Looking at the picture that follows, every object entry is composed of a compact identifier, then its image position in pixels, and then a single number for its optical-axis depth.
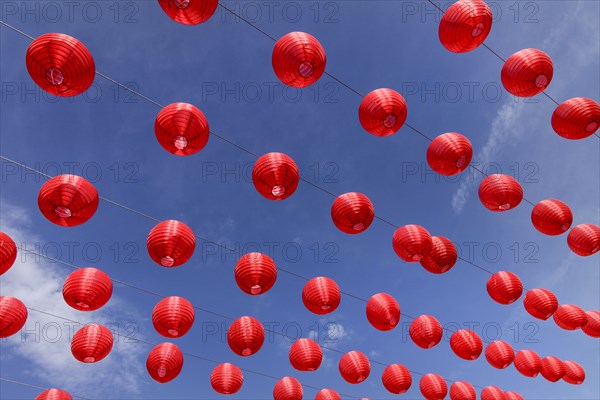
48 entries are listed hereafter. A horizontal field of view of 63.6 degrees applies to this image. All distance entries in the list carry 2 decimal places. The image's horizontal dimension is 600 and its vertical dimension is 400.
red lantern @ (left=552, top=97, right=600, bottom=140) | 7.61
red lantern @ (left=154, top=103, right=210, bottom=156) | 6.23
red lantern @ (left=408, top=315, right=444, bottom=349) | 9.31
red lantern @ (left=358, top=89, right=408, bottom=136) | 6.80
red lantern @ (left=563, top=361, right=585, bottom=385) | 11.42
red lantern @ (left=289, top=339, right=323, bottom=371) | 8.62
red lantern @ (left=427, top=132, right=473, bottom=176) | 7.25
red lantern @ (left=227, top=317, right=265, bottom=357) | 7.93
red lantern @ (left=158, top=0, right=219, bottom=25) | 5.62
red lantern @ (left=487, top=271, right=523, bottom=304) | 9.12
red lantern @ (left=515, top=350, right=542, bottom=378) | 10.71
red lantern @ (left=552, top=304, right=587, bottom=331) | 10.23
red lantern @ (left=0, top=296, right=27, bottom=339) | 7.18
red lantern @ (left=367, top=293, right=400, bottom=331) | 8.76
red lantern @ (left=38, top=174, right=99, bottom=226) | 6.14
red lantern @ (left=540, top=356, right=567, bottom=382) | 11.05
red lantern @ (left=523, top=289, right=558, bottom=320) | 9.55
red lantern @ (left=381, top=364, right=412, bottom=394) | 9.75
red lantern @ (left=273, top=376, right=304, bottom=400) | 9.21
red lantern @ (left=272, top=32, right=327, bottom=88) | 6.14
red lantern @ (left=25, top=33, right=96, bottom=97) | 5.47
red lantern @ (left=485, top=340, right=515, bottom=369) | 10.30
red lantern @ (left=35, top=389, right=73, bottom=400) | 8.24
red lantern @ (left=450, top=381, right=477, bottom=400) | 10.92
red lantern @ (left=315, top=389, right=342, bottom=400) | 10.09
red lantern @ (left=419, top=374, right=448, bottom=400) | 10.32
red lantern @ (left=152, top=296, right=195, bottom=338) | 7.48
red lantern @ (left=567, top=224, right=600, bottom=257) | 9.05
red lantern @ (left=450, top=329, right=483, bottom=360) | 9.67
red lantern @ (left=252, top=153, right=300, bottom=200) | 6.77
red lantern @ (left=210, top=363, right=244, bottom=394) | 8.52
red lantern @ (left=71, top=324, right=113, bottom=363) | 7.50
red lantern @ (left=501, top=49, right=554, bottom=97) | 6.99
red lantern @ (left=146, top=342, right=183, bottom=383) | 8.07
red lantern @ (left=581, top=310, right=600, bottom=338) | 10.55
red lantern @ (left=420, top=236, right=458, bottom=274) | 8.38
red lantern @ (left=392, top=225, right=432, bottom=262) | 7.87
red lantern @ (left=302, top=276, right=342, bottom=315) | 8.14
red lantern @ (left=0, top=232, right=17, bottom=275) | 6.45
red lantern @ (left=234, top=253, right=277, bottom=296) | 7.29
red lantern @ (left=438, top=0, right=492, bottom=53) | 6.39
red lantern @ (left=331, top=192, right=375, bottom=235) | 7.43
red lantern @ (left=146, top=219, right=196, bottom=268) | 6.74
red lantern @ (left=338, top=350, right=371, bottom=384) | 9.42
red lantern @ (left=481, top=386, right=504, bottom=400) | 11.62
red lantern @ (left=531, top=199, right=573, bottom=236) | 8.44
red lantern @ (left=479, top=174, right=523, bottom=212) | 7.80
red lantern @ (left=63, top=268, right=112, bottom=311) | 6.98
